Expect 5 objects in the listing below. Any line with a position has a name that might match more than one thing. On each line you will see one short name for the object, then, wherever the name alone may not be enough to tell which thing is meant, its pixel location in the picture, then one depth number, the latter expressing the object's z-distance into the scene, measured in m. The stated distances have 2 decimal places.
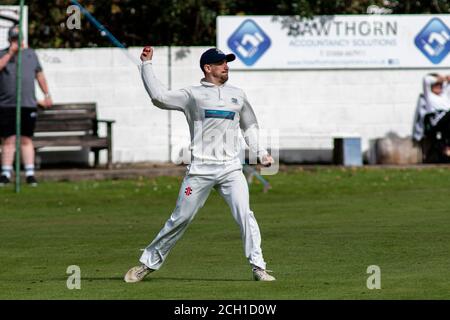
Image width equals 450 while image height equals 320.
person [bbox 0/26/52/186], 22.48
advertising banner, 26.45
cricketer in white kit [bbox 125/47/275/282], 11.55
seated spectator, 26.25
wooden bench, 24.69
